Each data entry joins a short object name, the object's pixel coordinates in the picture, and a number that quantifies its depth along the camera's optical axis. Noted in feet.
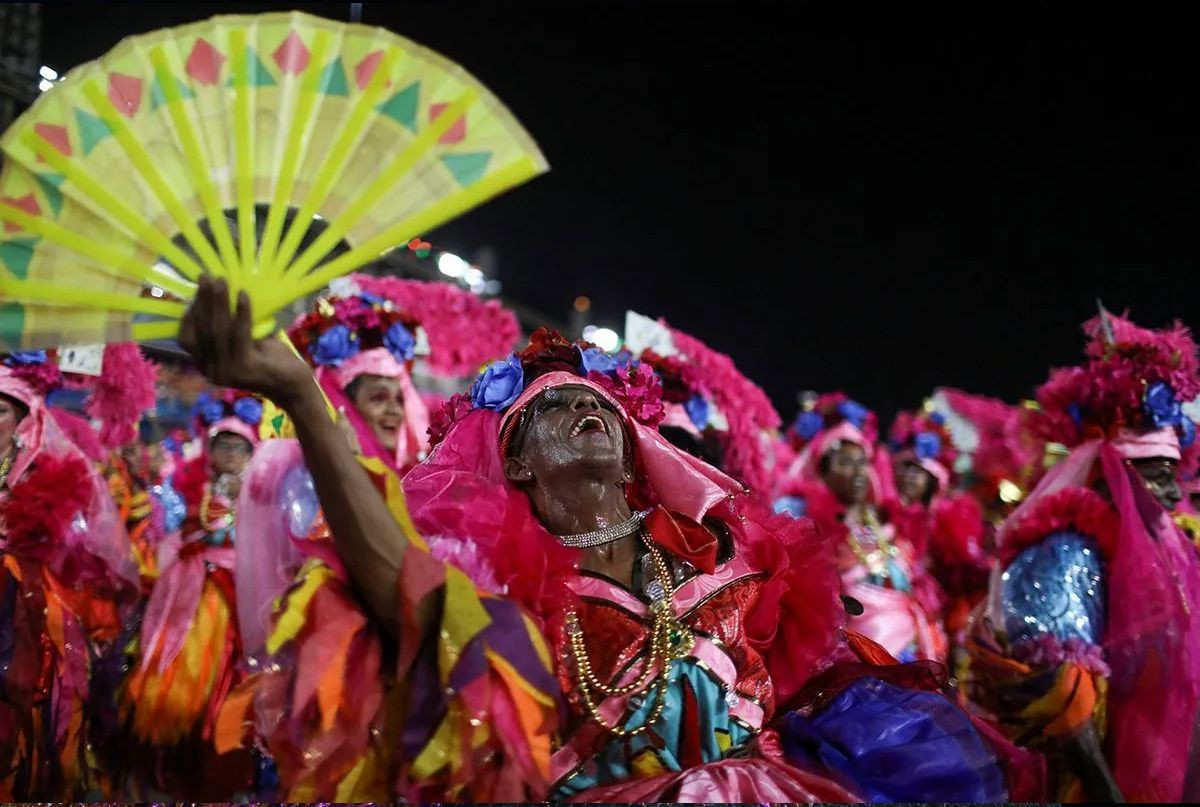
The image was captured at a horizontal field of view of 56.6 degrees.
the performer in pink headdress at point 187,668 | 17.08
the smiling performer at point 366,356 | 17.19
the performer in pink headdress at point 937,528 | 23.70
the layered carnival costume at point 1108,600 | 12.34
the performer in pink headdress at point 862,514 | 19.58
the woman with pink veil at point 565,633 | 6.45
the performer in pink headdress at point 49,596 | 14.17
